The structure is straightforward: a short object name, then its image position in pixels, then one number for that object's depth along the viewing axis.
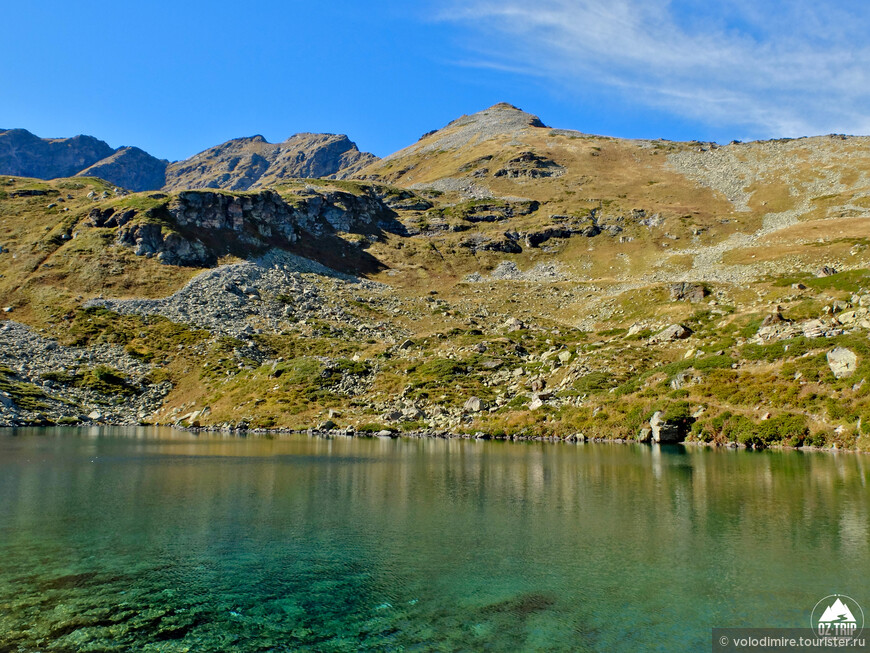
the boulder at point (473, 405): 65.62
